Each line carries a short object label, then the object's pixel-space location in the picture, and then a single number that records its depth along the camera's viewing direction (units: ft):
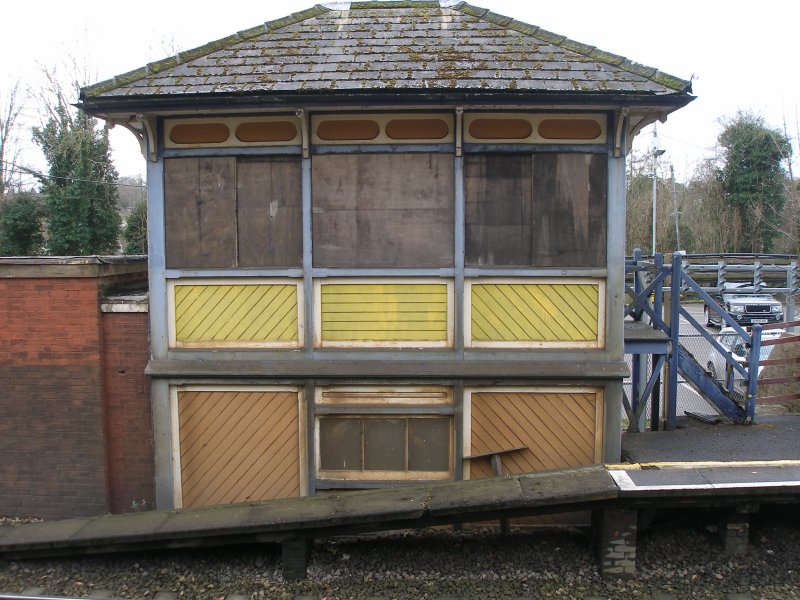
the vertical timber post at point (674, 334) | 22.84
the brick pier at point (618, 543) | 16.93
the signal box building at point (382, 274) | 19.62
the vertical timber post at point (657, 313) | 24.40
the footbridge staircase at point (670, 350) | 22.50
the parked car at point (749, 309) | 77.10
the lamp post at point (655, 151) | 107.53
